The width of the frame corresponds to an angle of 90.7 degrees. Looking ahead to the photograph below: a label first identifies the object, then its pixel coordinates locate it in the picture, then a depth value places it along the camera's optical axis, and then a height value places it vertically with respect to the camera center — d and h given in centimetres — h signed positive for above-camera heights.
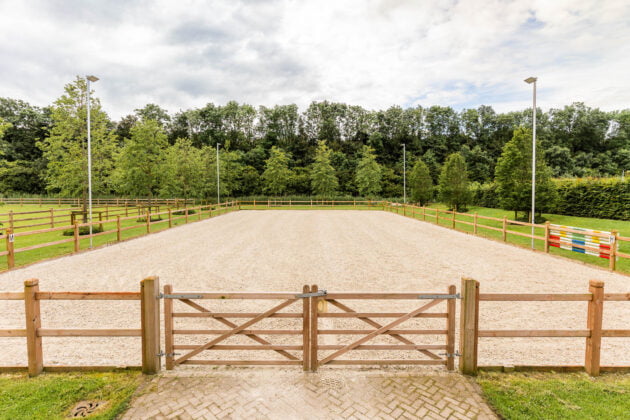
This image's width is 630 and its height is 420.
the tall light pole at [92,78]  1299 +471
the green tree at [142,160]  2444 +257
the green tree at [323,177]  5234 +256
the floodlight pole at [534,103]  1241 +368
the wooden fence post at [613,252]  855 -161
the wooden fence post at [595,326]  360 -154
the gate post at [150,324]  360 -154
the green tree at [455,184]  3164 +89
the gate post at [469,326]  360 -156
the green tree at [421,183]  4103 +128
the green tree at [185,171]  3025 +218
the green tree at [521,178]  1995 +102
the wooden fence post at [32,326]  356 -155
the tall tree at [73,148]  1797 +259
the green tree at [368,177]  5153 +259
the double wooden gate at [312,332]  364 -169
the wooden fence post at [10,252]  866 -169
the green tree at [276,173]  5175 +316
